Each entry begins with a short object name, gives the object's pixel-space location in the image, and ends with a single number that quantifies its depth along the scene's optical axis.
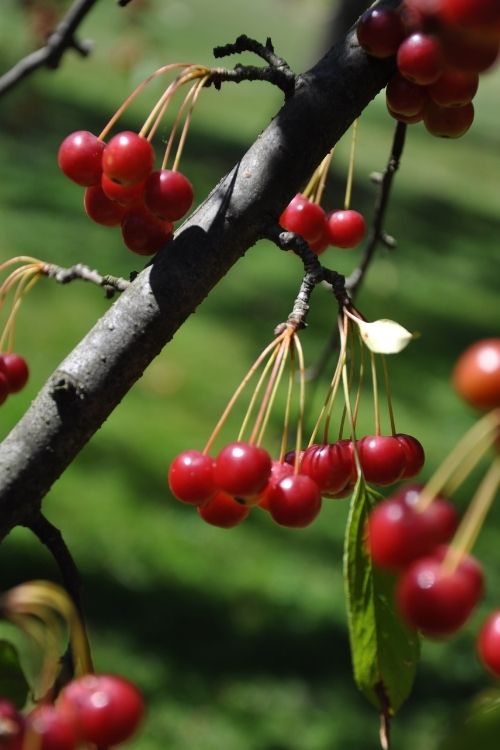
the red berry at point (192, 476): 0.71
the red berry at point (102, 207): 0.73
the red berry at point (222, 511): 0.72
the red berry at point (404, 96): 0.71
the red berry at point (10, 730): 0.65
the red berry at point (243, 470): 0.70
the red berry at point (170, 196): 0.71
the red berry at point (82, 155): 0.72
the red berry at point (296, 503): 0.70
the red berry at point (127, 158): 0.71
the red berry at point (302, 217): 0.76
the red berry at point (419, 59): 0.69
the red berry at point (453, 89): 0.70
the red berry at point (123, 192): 0.71
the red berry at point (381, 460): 0.71
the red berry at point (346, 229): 0.76
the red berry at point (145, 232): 0.72
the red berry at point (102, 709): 0.65
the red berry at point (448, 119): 0.72
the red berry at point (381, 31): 0.70
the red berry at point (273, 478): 0.71
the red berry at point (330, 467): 0.72
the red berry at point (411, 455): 0.72
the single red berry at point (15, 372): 0.77
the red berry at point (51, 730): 0.65
